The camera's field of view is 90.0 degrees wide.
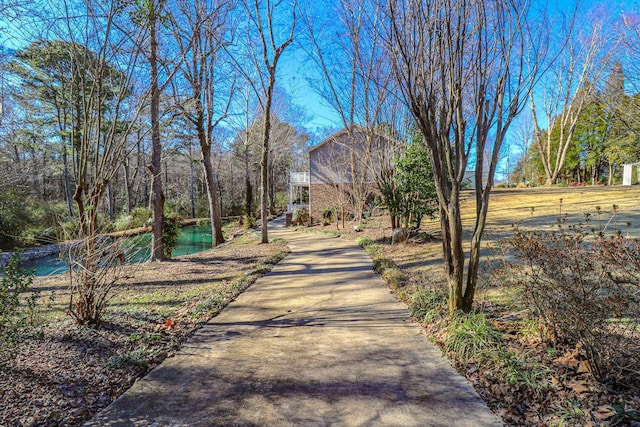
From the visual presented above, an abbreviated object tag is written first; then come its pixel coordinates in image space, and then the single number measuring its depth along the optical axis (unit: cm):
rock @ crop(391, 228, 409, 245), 929
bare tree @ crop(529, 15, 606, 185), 1920
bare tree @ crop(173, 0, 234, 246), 755
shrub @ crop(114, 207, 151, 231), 2193
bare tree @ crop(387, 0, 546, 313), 349
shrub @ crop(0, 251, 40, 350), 260
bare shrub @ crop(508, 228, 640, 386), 232
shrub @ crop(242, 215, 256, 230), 2105
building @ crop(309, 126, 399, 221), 1141
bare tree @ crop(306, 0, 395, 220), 1062
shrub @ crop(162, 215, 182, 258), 1025
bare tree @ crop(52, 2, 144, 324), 370
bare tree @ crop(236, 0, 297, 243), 1054
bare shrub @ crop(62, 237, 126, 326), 365
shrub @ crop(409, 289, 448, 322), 397
